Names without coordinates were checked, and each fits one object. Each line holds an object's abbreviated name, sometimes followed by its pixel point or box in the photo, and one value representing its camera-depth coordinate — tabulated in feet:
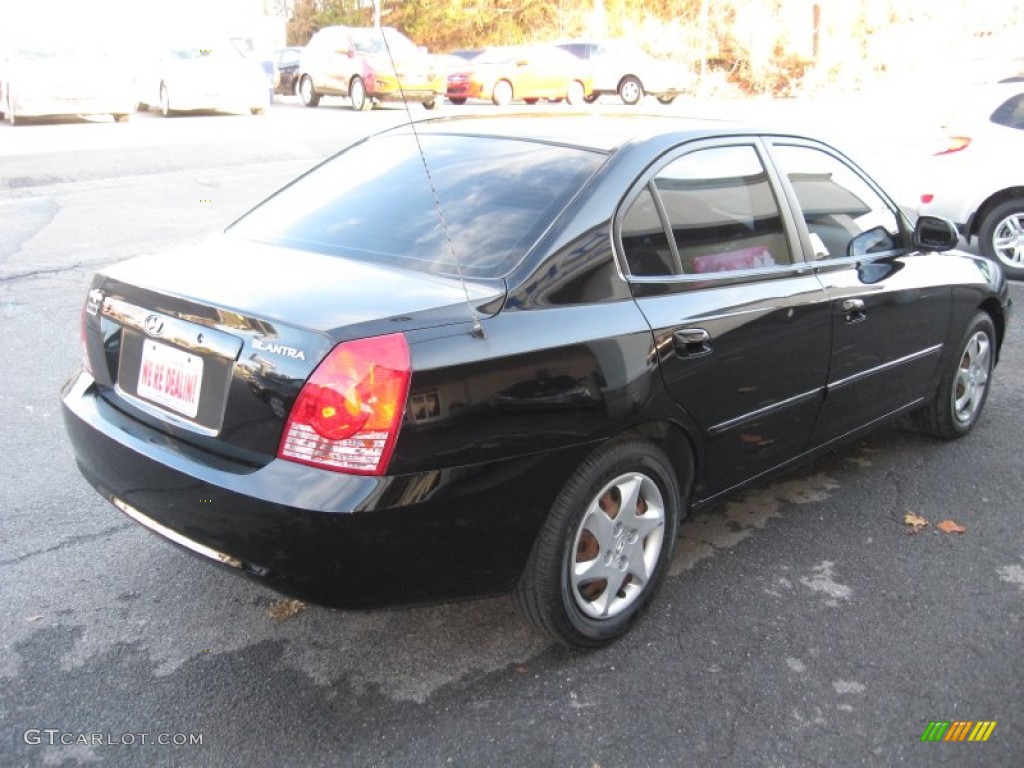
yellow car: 82.79
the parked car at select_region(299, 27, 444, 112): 72.59
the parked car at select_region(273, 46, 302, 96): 95.66
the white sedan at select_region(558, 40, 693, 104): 85.30
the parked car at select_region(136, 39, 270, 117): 64.28
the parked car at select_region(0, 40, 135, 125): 54.29
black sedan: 8.62
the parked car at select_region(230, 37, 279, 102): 88.84
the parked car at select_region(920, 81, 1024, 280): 28.58
